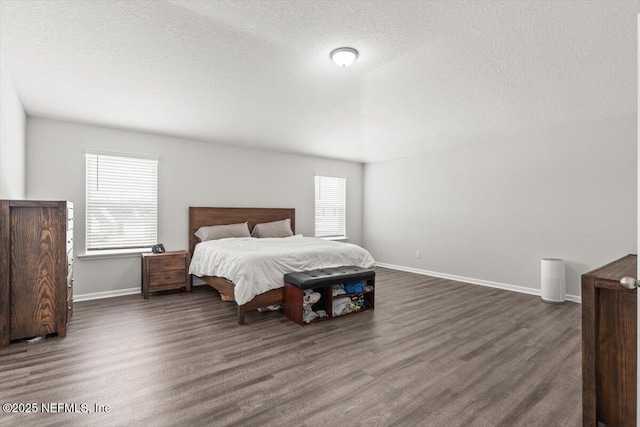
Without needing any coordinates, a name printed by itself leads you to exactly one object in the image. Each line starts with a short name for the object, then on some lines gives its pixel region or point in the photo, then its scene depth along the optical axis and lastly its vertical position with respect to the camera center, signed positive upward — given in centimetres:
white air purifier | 395 -87
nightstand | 416 -80
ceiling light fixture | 251 +135
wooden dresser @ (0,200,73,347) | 259 -48
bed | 322 -53
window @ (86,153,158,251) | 421 +19
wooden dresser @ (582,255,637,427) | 144 -67
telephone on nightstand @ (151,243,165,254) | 443 -50
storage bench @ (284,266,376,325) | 320 -87
